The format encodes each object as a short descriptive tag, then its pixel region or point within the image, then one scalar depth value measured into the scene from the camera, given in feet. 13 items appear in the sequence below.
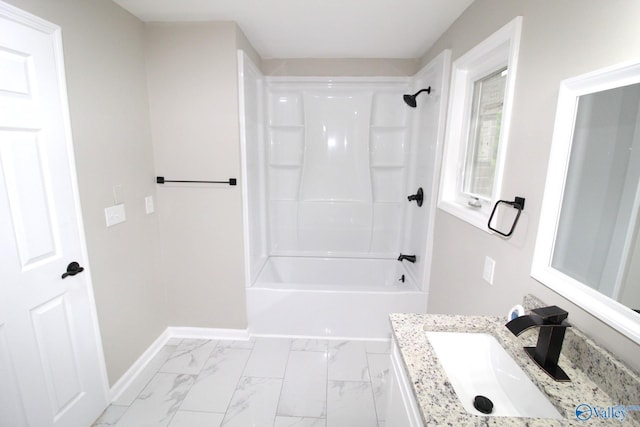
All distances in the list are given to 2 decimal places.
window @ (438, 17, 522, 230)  4.42
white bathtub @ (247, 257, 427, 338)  7.64
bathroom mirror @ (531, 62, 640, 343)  2.67
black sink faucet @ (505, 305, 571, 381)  2.81
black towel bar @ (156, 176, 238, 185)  6.95
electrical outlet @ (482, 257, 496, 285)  4.67
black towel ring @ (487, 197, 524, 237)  3.96
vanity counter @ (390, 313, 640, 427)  2.36
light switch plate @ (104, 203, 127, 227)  5.61
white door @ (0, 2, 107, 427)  3.88
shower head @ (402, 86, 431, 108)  8.38
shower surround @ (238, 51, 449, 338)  7.70
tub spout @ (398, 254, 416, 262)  8.61
